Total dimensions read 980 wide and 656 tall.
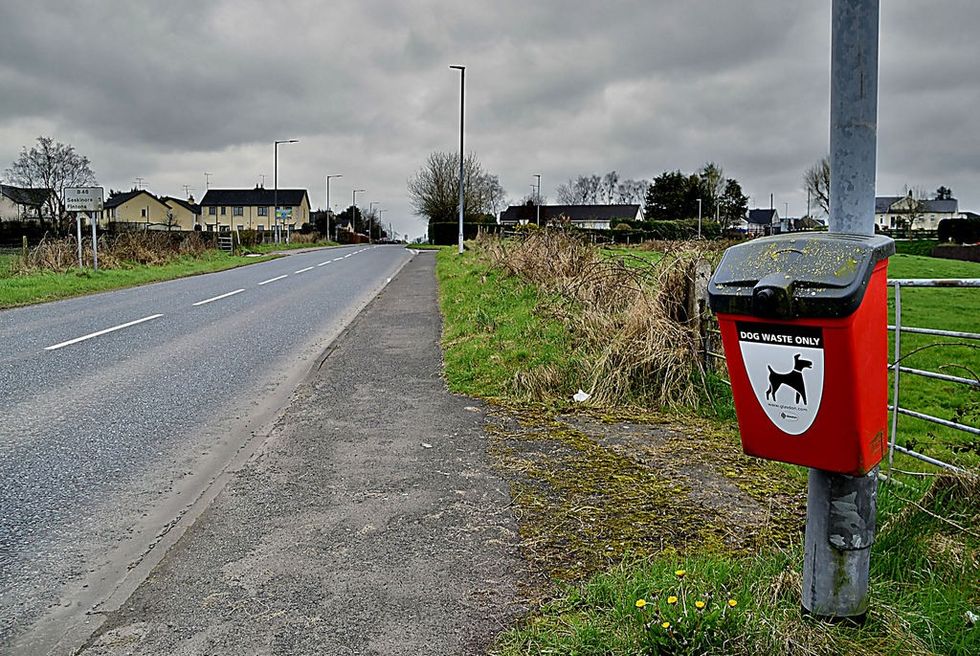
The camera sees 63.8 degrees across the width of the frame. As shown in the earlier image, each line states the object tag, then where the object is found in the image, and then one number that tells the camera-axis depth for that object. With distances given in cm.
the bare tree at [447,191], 6494
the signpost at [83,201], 2491
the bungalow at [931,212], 10462
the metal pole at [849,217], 285
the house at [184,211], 11631
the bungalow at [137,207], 10612
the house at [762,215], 11839
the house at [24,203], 6638
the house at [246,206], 11988
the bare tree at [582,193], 12662
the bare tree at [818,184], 5820
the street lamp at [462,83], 3684
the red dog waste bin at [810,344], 254
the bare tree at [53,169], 6475
